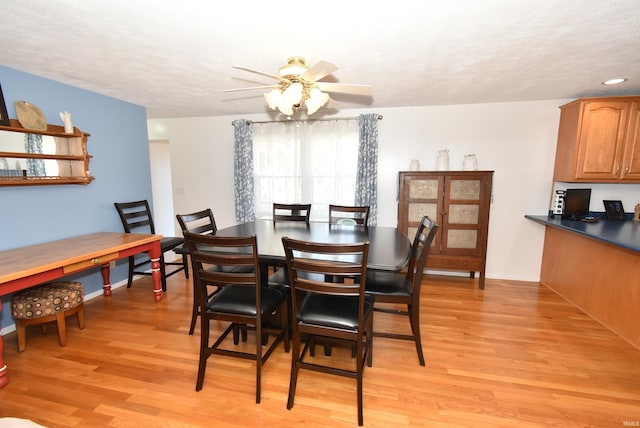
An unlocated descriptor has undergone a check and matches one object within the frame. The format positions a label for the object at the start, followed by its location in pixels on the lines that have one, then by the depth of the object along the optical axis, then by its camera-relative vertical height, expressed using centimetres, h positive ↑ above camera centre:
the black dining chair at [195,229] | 230 -49
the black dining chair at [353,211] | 305 -38
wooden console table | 196 -65
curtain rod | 397 +81
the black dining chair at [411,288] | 203 -83
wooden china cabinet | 347 -41
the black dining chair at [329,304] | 155 -80
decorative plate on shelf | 250 +51
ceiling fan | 192 +64
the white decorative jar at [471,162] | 365 +21
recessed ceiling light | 269 +94
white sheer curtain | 408 +20
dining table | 191 -50
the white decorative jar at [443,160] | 370 +24
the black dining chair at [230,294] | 172 -81
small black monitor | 343 -27
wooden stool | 224 -104
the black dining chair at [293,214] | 330 -45
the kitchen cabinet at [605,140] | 304 +43
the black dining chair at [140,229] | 341 -71
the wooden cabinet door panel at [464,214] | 351 -42
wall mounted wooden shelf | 244 +15
